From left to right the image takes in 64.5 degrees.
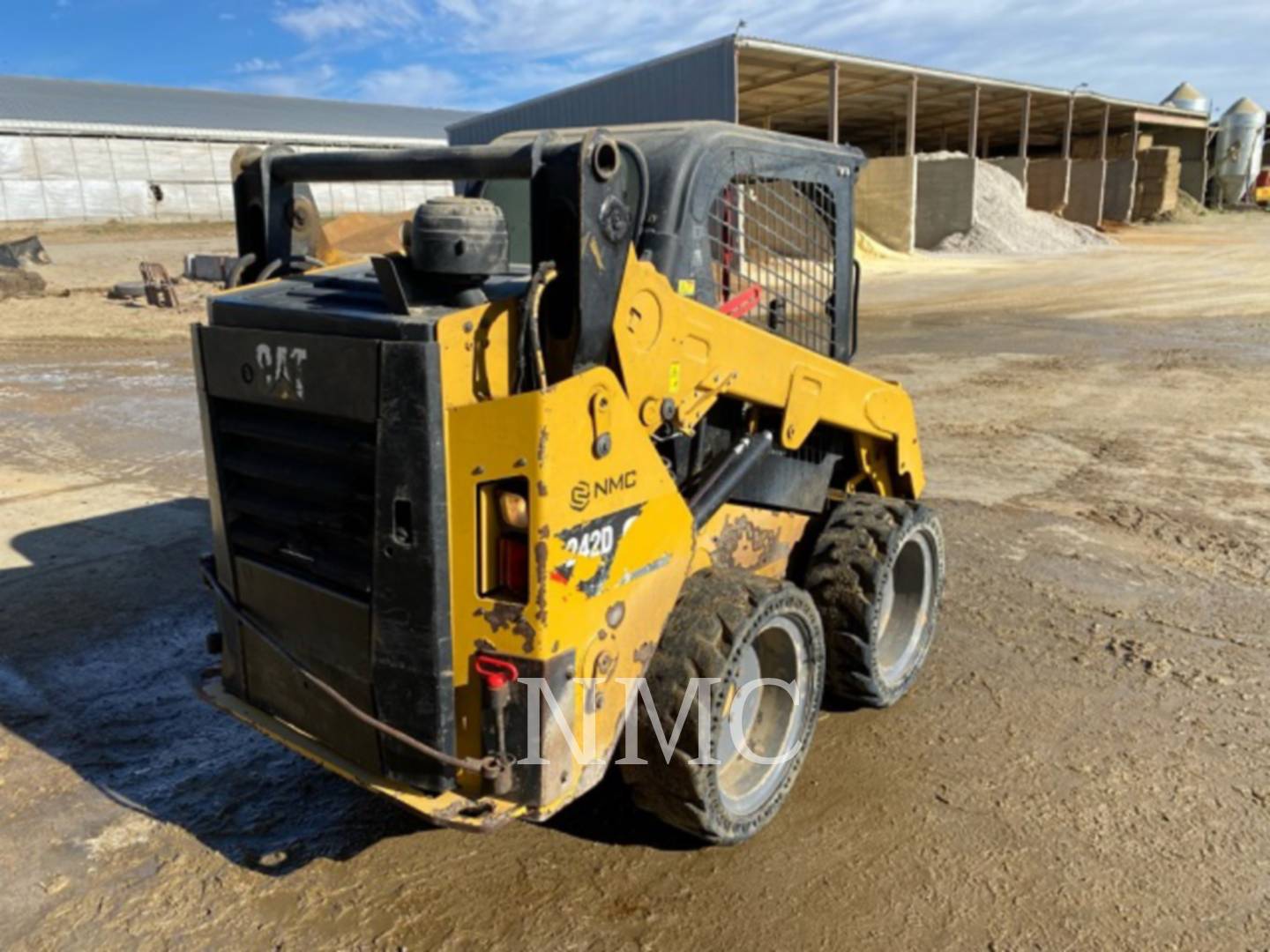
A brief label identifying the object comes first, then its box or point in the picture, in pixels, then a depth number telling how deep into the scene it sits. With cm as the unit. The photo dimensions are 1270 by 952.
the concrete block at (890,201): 2867
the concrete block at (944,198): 3008
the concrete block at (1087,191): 3888
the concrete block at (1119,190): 4075
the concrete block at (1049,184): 3809
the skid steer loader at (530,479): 268
